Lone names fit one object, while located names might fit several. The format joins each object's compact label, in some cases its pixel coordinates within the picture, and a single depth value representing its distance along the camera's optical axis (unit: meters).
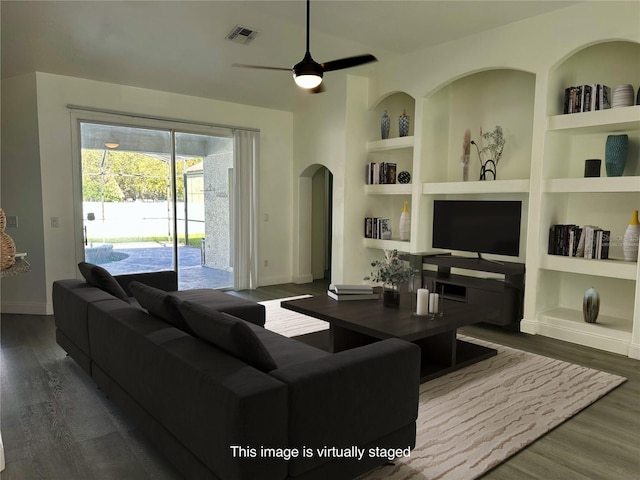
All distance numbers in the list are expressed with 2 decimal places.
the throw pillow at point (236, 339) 1.93
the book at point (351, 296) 3.87
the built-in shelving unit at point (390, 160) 6.08
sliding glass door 5.57
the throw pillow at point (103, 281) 3.40
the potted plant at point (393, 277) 3.63
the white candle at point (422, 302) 3.41
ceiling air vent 4.83
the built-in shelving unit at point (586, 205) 4.04
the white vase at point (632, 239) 3.93
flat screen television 4.70
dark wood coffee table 3.15
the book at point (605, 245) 4.12
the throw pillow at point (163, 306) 2.46
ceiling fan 3.35
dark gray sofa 1.66
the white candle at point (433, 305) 3.43
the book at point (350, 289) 3.89
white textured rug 2.30
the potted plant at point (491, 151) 5.14
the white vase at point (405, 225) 5.95
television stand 4.55
